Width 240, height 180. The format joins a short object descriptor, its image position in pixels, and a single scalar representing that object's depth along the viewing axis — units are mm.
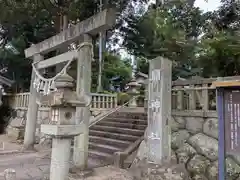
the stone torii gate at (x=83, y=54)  5375
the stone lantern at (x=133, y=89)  14156
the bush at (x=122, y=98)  14366
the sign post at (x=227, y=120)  3154
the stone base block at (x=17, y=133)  10703
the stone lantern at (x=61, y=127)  3760
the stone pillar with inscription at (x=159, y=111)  4840
